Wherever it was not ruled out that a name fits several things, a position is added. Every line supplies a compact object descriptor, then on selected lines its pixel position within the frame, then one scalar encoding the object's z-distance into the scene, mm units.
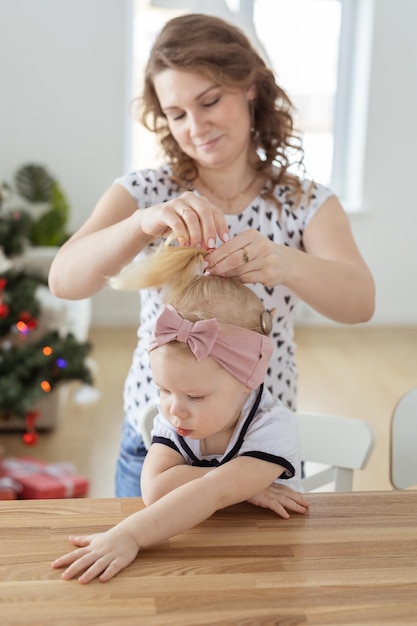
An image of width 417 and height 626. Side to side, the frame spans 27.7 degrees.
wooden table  985
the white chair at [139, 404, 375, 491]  1698
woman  1594
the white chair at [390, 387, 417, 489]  1712
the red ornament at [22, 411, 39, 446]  3703
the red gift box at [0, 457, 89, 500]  3104
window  5848
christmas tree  3516
